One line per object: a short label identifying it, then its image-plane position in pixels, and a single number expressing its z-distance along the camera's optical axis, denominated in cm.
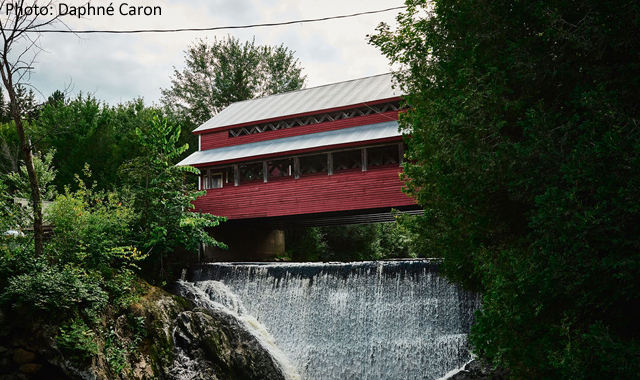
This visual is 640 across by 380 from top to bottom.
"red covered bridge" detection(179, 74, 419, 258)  1778
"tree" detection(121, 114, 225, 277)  1609
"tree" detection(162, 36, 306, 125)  4013
